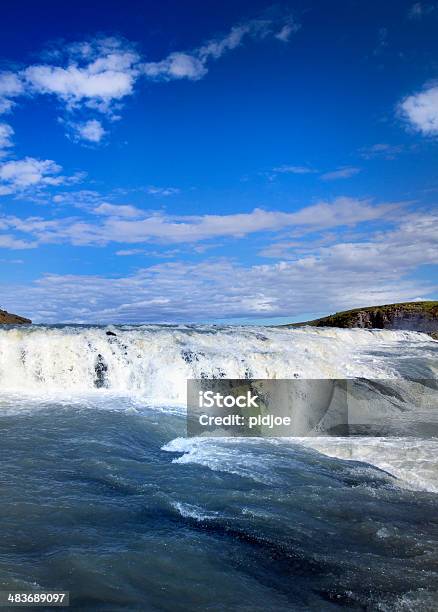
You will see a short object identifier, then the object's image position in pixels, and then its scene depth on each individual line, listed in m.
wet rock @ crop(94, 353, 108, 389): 22.08
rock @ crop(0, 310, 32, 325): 51.41
